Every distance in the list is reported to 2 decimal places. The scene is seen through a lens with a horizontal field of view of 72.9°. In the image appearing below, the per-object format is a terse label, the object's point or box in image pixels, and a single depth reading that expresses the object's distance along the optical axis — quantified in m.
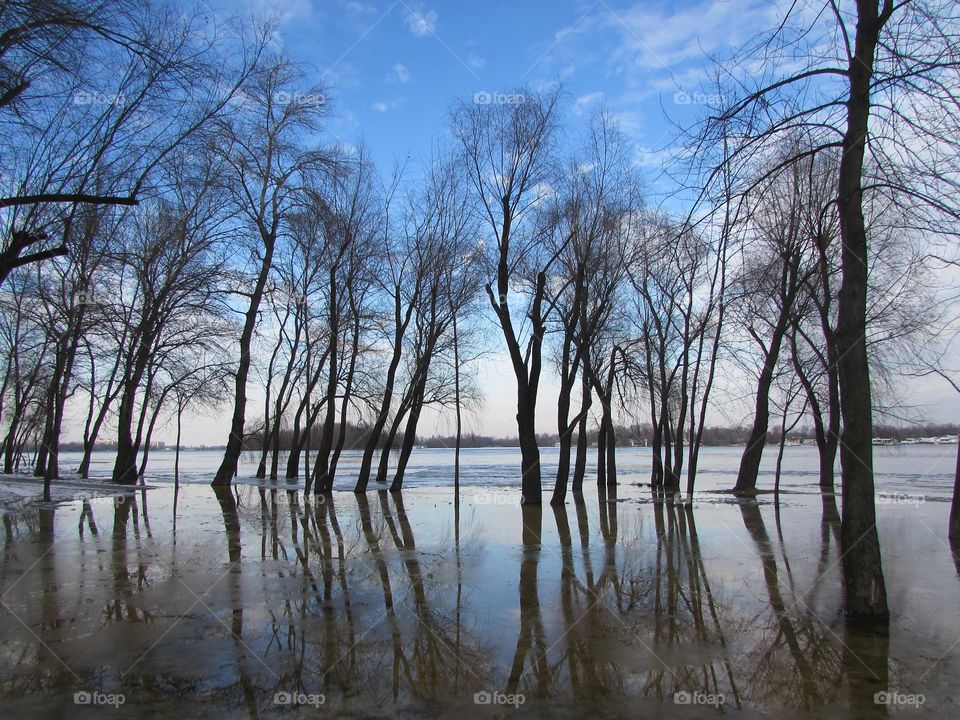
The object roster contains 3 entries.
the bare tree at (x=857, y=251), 6.12
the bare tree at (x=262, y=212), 22.48
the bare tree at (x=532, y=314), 17.66
